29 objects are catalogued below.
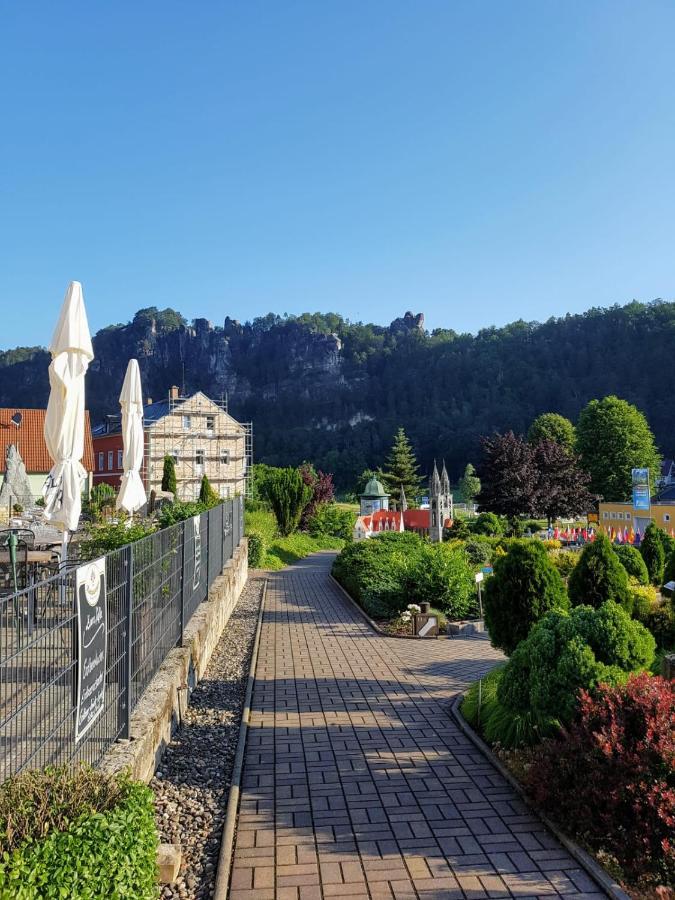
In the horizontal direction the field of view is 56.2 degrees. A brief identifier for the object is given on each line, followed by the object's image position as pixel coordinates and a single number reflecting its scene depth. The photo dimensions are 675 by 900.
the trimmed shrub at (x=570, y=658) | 4.99
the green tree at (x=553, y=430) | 58.43
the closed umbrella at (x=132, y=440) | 11.69
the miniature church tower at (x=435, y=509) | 29.34
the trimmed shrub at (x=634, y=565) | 15.41
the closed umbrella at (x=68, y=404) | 8.86
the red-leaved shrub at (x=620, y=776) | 3.88
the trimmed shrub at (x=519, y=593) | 7.24
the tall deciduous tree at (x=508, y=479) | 31.89
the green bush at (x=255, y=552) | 22.38
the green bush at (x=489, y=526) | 35.93
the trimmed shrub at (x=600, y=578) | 7.90
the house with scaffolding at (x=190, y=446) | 45.84
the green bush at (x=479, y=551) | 21.26
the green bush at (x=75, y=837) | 2.51
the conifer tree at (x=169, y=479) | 32.16
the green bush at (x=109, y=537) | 8.66
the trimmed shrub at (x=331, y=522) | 37.34
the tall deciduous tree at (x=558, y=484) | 32.72
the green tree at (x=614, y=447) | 50.12
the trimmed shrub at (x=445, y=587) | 13.05
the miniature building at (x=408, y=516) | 29.61
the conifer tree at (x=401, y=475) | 63.31
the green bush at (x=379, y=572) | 13.20
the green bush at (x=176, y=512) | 12.35
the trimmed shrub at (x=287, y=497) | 30.47
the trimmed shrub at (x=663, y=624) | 9.59
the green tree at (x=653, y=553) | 18.25
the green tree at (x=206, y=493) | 24.59
